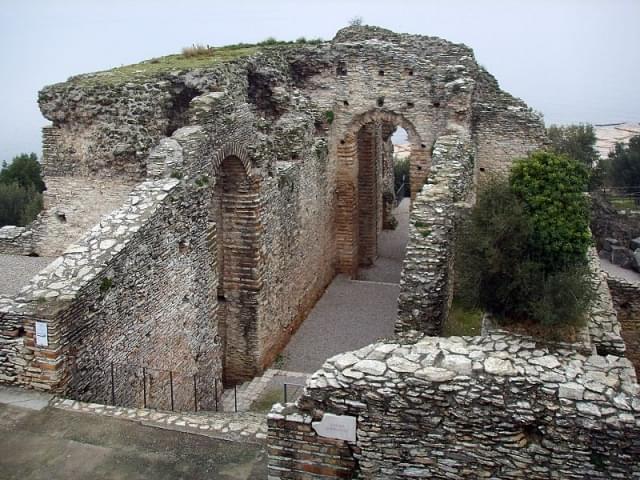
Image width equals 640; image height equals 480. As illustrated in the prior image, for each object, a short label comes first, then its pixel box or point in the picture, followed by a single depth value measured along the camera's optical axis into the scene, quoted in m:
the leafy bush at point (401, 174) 29.05
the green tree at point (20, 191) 24.75
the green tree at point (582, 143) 26.73
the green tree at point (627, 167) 28.72
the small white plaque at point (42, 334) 6.95
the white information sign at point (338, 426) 5.67
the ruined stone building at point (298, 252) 5.45
